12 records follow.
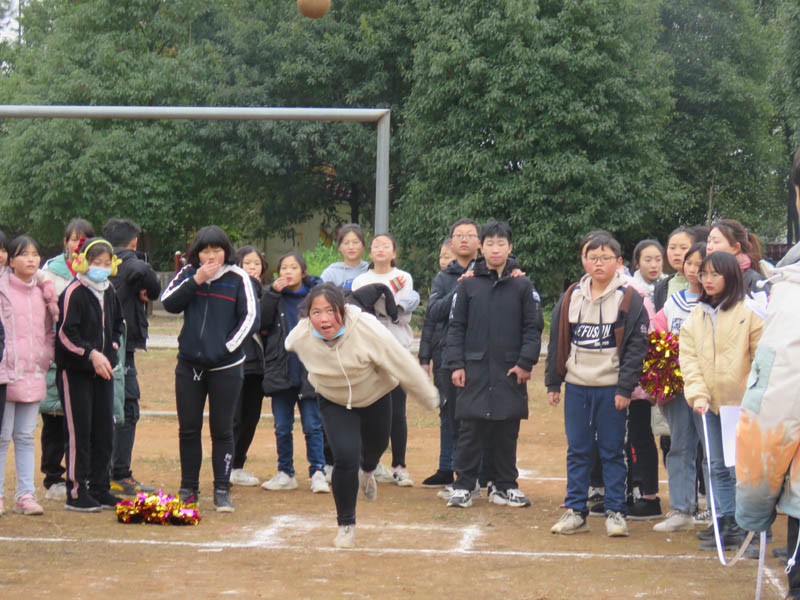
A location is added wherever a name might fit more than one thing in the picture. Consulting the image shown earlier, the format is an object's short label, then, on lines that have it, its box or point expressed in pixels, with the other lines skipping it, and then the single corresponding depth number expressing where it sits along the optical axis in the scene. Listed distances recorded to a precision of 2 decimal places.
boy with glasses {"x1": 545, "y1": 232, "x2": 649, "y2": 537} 14.36
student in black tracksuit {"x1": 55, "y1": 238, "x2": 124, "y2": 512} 15.05
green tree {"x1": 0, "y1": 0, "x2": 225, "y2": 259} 70.69
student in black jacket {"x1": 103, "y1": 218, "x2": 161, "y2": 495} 16.73
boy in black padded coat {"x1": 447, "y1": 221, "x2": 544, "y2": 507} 15.90
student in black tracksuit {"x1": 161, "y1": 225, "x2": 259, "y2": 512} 15.16
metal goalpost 25.27
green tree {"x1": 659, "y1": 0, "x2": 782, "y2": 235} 70.62
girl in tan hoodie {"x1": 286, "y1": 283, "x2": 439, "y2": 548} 12.96
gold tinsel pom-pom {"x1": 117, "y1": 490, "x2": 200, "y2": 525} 14.62
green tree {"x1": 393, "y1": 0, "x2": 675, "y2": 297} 58.16
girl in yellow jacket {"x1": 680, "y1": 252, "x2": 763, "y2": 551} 12.84
